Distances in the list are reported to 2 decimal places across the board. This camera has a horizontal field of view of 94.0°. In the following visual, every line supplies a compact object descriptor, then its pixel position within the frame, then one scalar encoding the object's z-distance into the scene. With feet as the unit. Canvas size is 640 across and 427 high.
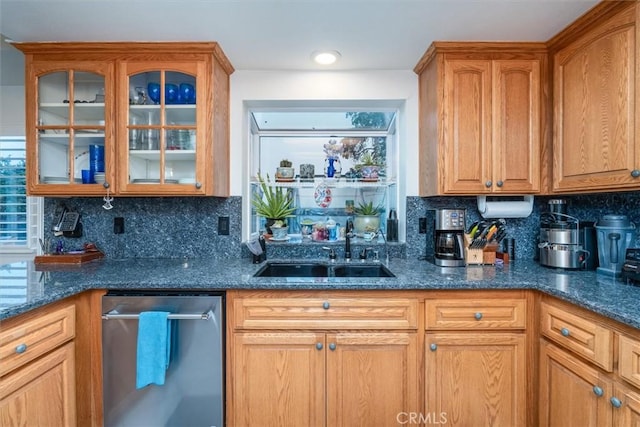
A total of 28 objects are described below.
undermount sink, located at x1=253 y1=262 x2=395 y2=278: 6.40
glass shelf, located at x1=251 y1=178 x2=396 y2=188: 7.47
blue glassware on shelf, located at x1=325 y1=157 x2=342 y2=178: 7.56
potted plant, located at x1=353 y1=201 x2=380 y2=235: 7.49
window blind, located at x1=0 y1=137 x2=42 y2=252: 8.14
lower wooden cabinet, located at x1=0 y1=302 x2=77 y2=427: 3.60
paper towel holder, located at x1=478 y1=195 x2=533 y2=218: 6.47
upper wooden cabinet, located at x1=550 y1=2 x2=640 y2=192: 4.42
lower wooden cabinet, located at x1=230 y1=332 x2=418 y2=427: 4.81
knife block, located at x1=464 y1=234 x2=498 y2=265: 6.12
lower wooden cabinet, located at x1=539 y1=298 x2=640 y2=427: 3.41
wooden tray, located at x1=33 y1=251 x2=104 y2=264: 6.19
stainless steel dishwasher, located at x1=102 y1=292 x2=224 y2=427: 4.76
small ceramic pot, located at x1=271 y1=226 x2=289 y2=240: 7.27
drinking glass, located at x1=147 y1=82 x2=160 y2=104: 6.03
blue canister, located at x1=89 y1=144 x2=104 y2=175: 6.03
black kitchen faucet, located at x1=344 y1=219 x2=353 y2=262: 6.66
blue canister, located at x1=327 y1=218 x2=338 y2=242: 7.36
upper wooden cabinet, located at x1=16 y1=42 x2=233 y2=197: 5.93
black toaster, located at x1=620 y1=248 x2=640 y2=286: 4.46
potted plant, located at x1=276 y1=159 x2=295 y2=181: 7.44
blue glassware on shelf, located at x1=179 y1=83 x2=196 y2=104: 6.05
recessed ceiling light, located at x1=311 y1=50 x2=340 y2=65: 6.10
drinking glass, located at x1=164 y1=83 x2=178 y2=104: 6.02
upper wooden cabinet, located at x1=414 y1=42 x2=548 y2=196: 5.89
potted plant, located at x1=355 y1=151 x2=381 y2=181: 7.44
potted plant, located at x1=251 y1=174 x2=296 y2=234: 7.40
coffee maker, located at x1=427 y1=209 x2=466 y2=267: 5.92
